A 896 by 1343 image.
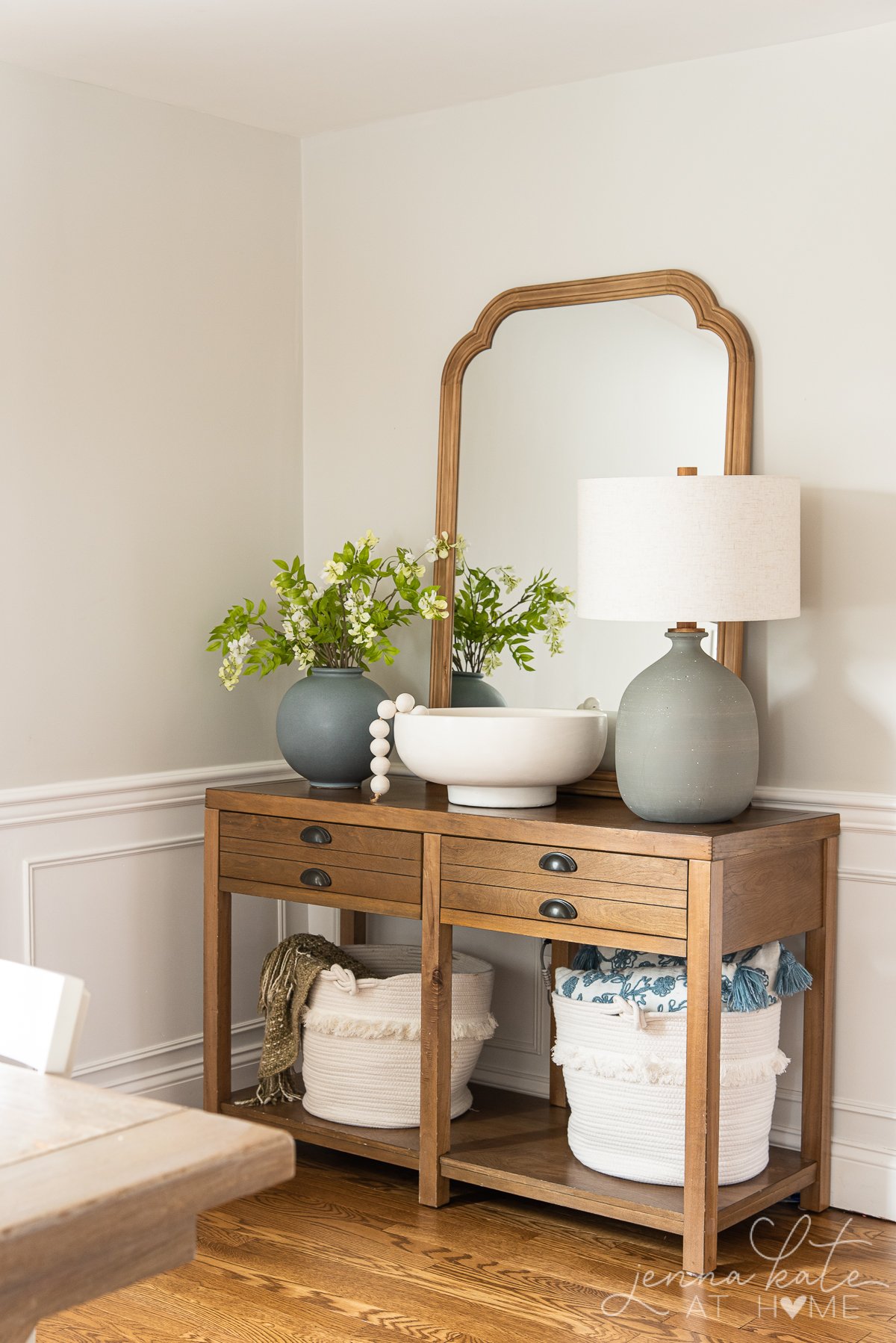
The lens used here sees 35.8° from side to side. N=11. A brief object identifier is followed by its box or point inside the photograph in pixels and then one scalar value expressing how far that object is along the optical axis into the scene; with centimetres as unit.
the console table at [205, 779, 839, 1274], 257
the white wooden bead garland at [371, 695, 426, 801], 318
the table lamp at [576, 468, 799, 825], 266
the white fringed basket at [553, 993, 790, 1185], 274
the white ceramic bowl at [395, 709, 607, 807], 289
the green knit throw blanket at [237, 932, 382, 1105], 324
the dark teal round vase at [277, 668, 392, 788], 329
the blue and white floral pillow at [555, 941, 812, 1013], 275
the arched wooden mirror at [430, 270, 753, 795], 309
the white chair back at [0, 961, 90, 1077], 146
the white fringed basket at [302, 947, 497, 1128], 313
